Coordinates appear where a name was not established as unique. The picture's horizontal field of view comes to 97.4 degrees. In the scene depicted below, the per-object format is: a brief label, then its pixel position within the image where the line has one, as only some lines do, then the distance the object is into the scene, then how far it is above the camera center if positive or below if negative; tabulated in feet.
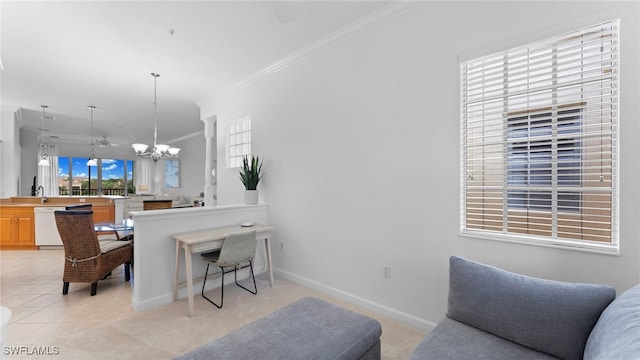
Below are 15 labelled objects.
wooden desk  8.86 -2.06
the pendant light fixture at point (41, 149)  28.66 +3.27
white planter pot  12.45 -0.78
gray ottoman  4.60 -2.84
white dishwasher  17.15 -2.97
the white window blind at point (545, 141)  5.49 +0.82
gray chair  9.19 -2.46
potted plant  12.48 -0.03
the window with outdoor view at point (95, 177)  32.60 +0.40
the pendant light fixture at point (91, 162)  27.71 +1.80
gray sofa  4.10 -2.35
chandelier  14.70 +1.73
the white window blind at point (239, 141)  14.16 +2.02
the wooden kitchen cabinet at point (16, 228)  17.11 -2.90
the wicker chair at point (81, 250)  9.91 -2.51
